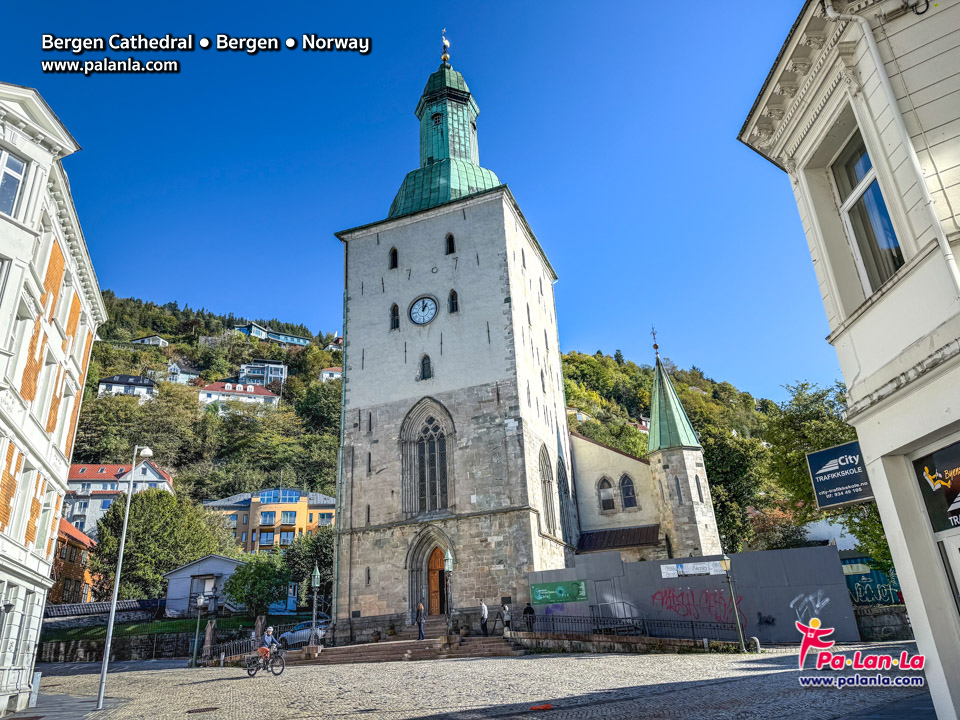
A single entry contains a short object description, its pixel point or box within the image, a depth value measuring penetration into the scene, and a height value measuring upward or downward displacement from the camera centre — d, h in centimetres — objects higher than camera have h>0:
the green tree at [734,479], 4156 +713
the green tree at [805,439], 2444 +573
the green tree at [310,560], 5350 +486
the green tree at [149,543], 5359 +715
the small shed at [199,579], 5191 +390
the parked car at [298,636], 3184 -48
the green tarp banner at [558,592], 2319 +55
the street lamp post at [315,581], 3107 +193
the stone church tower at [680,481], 2831 +494
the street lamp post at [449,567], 2401 +166
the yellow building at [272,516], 7581 +1189
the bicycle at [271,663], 1877 -93
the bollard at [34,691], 1592 -111
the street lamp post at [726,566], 1908 +90
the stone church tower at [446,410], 2658 +856
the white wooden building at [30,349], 1484 +687
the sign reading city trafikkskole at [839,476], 759 +126
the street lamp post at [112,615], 1548 +58
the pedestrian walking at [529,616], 2332 -17
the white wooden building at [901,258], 616 +321
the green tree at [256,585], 4756 +290
